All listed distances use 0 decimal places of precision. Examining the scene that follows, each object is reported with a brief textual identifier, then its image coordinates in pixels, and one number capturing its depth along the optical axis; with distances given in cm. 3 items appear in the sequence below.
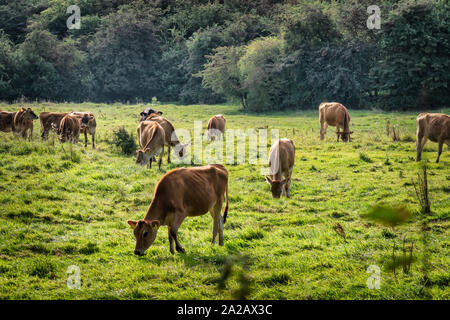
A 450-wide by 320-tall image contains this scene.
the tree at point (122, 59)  5778
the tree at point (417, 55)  3838
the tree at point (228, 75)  4659
